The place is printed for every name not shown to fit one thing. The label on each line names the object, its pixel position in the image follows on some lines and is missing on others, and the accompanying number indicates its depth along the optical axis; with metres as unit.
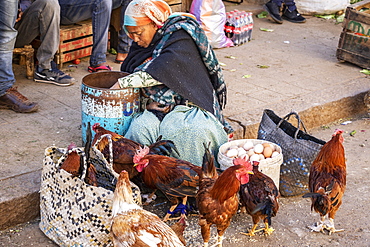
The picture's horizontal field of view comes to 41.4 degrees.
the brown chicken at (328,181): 3.63
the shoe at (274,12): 9.37
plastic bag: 7.54
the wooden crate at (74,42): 6.32
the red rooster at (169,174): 3.65
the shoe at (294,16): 9.59
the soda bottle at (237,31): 7.83
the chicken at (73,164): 3.40
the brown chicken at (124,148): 3.82
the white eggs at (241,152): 4.01
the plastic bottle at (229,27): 7.86
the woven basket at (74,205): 3.23
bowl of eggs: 3.92
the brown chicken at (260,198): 3.50
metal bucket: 4.06
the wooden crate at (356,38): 7.07
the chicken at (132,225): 2.92
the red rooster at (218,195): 3.29
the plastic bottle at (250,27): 8.15
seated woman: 4.10
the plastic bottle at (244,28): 7.99
